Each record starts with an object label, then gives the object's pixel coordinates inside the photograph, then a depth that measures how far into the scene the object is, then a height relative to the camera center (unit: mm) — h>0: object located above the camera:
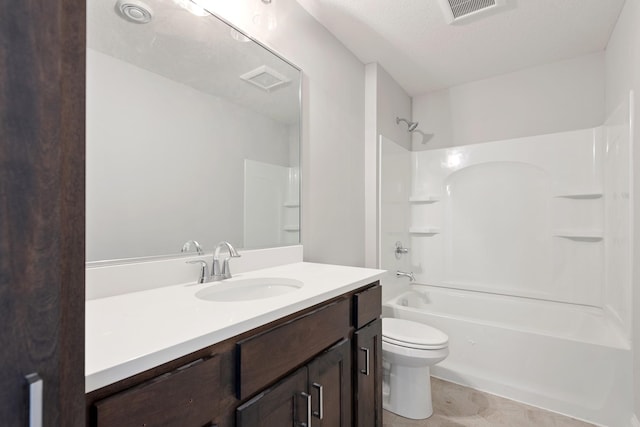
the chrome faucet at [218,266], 1230 -198
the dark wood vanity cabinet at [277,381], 579 -408
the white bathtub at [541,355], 1759 -879
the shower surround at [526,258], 1858 -350
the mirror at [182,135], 1012 +336
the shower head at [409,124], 2887 +904
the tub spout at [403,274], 2695 -501
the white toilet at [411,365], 1755 -887
